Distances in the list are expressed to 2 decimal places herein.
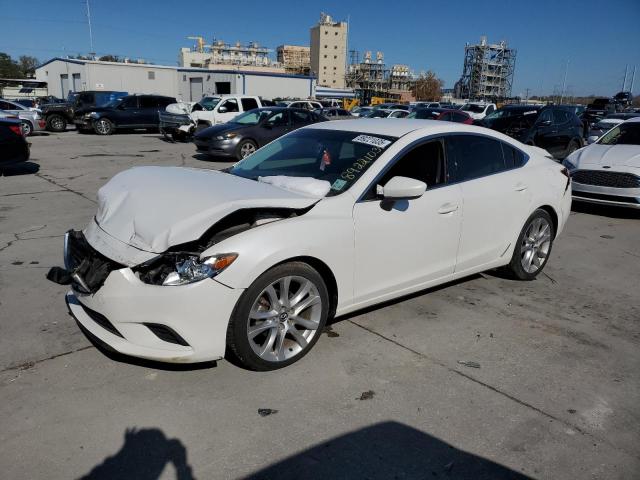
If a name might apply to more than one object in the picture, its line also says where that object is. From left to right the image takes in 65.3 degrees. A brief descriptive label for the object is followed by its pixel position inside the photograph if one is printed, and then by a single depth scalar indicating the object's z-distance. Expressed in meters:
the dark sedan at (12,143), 9.98
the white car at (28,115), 19.33
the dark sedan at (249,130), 13.56
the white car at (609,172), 8.01
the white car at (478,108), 30.68
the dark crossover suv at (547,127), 13.96
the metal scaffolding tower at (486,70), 136.38
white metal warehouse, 42.47
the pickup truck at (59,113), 22.62
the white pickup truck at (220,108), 18.39
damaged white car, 2.89
